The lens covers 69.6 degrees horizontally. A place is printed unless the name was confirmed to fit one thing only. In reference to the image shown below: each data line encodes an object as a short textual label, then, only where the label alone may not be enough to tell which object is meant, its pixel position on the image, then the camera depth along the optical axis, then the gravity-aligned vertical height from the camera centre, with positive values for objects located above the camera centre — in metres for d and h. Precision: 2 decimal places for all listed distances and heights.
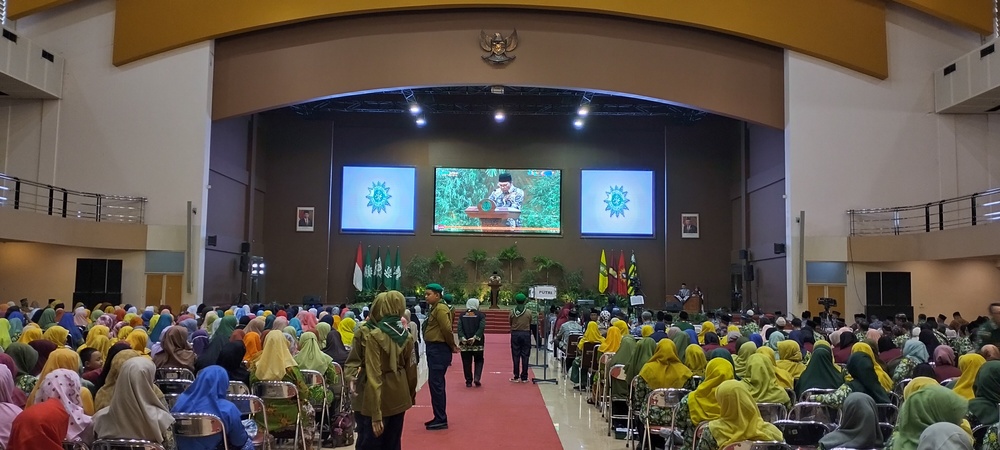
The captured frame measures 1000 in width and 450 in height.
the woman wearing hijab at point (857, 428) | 3.78 -0.77
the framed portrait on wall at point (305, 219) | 24.52 +1.85
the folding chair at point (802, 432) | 4.39 -0.92
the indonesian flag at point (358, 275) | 24.05 -0.02
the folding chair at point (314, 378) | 5.92 -0.87
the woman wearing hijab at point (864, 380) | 5.09 -0.70
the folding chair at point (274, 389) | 5.33 -0.86
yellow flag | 24.17 -0.03
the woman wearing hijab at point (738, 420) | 3.89 -0.76
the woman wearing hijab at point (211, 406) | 4.24 -0.80
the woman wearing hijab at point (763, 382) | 5.03 -0.72
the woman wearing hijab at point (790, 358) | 6.25 -0.68
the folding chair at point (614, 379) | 7.11 -1.02
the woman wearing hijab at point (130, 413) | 3.80 -0.75
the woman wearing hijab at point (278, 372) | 5.49 -0.76
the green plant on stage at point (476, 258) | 24.40 +0.61
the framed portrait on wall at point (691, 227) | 24.61 +1.79
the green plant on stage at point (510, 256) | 24.35 +0.69
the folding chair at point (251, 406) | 4.84 -0.92
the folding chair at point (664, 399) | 5.46 -0.91
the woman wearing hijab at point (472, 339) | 9.98 -0.87
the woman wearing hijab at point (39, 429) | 3.26 -0.73
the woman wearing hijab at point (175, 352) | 5.80 -0.65
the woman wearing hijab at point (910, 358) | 6.21 -0.68
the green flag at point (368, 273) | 24.06 +0.05
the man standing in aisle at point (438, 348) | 7.30 -0.75
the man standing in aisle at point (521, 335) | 10.88 -0.88
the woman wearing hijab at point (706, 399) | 4.60 -0.78
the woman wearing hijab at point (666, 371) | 5.98 -0.76
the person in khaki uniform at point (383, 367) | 4.57 -0.60
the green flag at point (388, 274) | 24.00 +0.02
